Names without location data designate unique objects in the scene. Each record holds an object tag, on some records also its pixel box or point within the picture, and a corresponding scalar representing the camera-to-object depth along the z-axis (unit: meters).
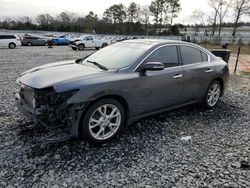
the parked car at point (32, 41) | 23.19
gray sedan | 2.48
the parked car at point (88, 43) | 19.10
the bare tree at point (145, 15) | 49.86
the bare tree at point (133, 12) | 52.26
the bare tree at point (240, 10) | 39.05
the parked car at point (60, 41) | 25.92
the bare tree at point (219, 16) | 45.43
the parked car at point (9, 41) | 18.86
